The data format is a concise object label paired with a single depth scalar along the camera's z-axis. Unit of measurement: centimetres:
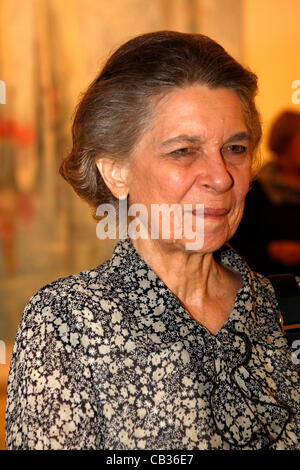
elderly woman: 108
